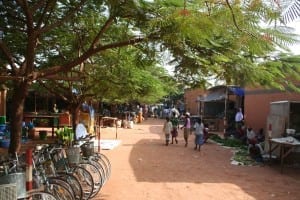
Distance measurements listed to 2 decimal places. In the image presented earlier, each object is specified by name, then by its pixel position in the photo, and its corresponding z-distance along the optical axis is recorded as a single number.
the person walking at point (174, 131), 21.72
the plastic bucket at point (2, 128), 18.17
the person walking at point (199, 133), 18.77
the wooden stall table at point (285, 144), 13.26
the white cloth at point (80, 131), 10.48
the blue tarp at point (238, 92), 24.94
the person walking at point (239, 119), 23.98
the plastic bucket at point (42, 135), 19.82
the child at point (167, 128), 20.81
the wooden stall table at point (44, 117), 21.83
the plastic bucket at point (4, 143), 15.87
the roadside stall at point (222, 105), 25.88
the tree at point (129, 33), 2.18
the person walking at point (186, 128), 20.64
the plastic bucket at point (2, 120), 19.75
